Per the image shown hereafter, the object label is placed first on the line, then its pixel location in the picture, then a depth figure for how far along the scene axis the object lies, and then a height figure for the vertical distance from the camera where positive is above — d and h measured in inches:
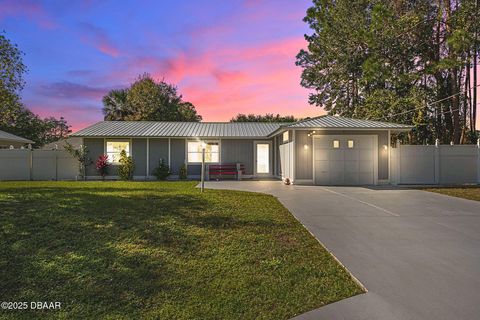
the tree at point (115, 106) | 1156.5 +220.4
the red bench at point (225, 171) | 621.0 -24.4
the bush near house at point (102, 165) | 599.7 -8.3
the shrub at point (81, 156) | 607.5 +11.0
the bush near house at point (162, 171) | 606.9 -22.5
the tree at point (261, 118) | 1501.4 +225.6
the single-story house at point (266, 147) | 507.2 +26.5
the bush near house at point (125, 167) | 599.8 -13.0
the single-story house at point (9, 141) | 799.1 +61.8
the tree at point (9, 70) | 373.4 +121.1
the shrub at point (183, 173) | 615.8 -27.3
